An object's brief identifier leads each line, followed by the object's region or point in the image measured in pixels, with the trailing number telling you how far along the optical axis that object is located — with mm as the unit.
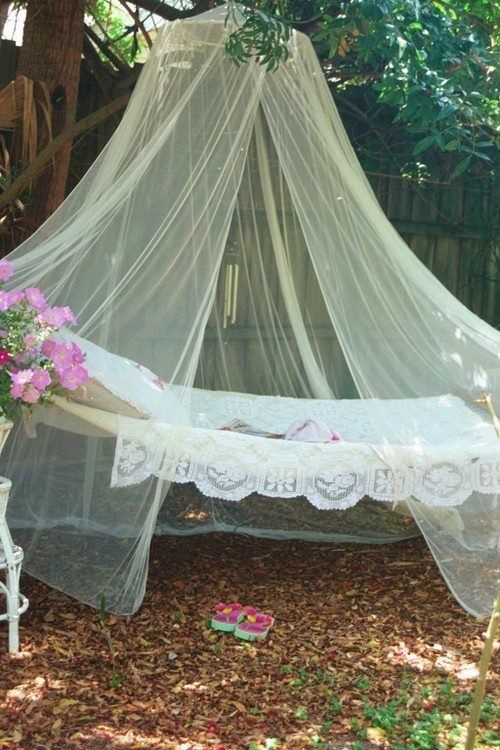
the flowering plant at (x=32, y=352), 2811
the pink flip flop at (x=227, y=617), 3146
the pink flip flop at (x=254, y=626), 3086
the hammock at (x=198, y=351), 3230
